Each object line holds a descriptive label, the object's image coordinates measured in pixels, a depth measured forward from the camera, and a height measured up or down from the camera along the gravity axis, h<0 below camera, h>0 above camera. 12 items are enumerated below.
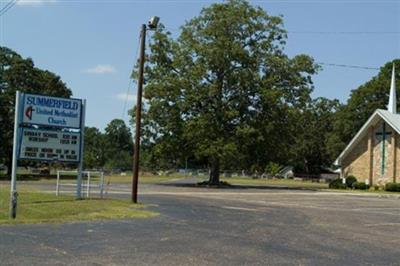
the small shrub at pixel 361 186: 57.94 -0.94
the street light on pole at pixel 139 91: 25.64 +3.21
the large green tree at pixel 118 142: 169.88 +6.96
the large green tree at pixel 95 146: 152.62 +5.00
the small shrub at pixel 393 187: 53.22 -0.85
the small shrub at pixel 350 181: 59.30 -0.55
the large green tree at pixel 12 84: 65.62 +8.75
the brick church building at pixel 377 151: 57.81 +2.49
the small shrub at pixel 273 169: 118.79 +0.52
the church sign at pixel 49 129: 21.98 +1.24
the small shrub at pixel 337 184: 59.17 -0.94
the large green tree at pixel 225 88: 53.31 +7.27
